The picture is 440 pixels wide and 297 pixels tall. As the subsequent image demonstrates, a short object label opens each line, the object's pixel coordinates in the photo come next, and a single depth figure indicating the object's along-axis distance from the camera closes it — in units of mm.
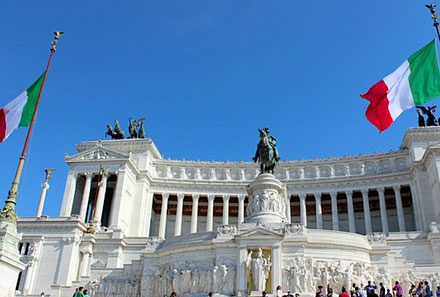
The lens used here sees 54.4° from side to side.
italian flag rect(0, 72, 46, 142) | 24172
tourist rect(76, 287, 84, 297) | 20891
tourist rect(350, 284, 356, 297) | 23962
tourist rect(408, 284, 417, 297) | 25219
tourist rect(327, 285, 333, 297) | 22034
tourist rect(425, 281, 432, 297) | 23661
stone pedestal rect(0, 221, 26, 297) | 17156
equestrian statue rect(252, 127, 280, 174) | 37281
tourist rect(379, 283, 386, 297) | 24906
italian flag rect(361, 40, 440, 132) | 21359
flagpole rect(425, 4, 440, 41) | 21962
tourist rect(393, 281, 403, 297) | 24789
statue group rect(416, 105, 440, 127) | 70438
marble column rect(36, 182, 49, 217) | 57756
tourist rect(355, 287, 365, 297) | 21809
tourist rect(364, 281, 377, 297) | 22234
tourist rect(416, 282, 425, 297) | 24097
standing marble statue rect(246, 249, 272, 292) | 28094
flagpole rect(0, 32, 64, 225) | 18328
